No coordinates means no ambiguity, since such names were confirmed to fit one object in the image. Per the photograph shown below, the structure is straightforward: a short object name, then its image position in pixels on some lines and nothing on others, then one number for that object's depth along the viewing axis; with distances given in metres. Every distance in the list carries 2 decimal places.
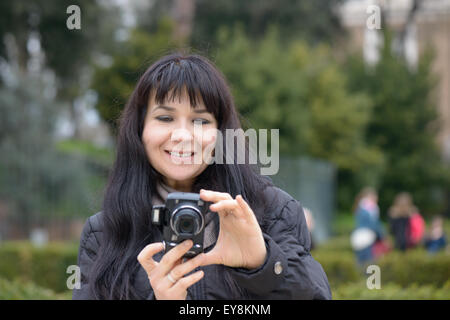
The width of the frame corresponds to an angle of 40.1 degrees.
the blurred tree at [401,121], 23.77
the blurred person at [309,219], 7.59
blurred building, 25.56
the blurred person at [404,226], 10.47
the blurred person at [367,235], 9.55
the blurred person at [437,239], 10.43
